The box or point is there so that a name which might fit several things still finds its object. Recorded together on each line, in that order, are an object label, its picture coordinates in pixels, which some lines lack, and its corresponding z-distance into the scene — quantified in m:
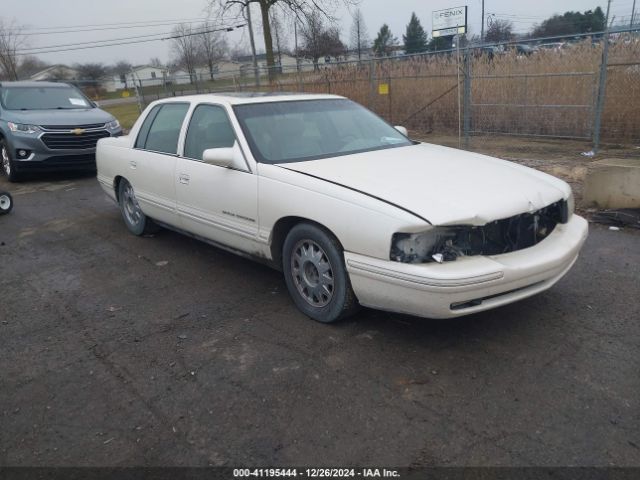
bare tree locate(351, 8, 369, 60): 52.60
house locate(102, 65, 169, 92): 21.96
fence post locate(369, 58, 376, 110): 14.74
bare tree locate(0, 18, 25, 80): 35.69
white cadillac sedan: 3.14
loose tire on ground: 7.46
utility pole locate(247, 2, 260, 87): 30.65
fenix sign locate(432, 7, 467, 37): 12.81
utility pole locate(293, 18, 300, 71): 28.48
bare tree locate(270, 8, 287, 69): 28.28
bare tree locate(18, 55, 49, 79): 52.79
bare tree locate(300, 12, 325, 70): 28.30
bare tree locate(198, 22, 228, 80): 51.50
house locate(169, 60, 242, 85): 20.60
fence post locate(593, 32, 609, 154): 9.02
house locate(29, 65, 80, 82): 67.40
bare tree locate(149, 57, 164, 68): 87.34
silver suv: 9.60
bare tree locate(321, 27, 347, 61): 38.09
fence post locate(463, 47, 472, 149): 10.85
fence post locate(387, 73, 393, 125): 14.95
